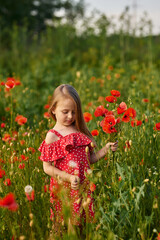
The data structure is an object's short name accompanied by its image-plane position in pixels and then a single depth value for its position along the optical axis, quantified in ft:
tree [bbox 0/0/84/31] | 52.70
